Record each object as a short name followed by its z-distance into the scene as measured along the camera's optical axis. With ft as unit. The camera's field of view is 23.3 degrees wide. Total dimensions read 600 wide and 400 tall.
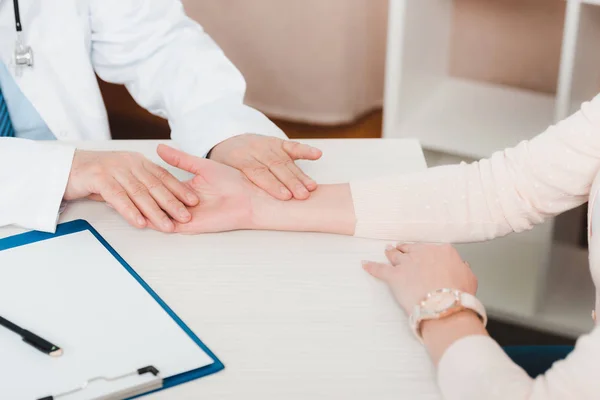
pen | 4.59
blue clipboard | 4.54
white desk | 4.54
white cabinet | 7.44
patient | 4.97
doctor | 5.29
